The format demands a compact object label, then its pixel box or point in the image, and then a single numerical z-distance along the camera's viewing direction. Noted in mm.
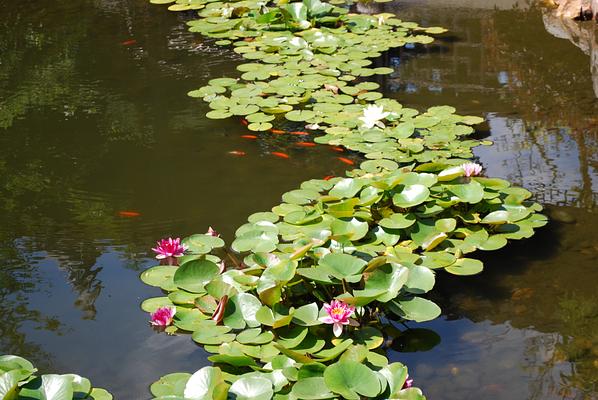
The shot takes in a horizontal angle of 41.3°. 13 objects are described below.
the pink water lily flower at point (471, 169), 3395
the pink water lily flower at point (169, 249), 3033
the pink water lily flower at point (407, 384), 2338
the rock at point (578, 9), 5848
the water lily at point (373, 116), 4152
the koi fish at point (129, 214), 3532
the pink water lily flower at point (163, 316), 2709
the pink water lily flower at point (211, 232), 3177
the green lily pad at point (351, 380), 2240
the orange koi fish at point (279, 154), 4043
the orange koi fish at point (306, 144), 4143
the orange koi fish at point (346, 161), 3936
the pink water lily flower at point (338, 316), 2564
